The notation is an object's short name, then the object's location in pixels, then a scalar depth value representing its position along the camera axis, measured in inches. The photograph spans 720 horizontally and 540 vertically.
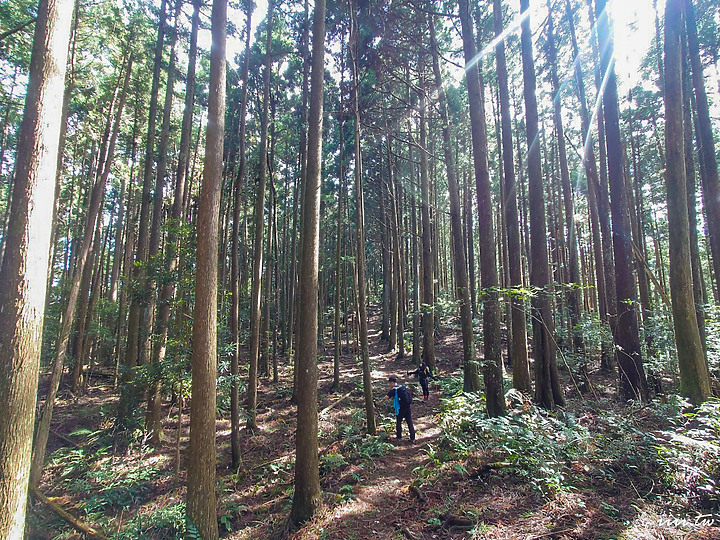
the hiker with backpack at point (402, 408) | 313.3
